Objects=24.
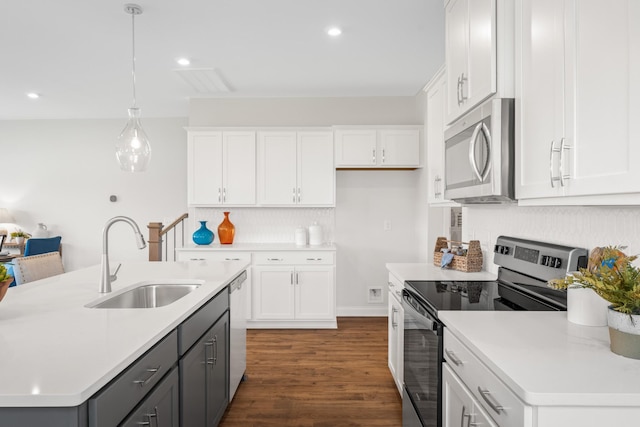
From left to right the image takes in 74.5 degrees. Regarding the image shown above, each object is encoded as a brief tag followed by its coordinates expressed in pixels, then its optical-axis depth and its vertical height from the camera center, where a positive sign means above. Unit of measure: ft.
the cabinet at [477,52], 5.96 +2.61
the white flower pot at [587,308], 4.79 -1.04
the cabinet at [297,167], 15.76 +1.88
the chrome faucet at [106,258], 6.92 -0.68
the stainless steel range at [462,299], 5.80 -1.25
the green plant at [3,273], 5.11 -0.70
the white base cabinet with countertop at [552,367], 3.17 -1.29
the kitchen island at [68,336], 3.37 -1.31
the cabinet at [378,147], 15.58 +2.61
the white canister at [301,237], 15.96 -0.75
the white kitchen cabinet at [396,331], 8.68 -2.51
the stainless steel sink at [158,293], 7.95 -1.46
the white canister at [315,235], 16.03 -0.68
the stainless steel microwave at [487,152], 5.93 +0.99
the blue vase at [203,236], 15.89 -0.72
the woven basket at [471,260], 9.04 -0.91
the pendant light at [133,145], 9.71 +1.66
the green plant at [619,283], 3.71 -0.60
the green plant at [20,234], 19.26 -0.81
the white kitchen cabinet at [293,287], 15.02 -2.50
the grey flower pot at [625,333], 3.72 -1.03
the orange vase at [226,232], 15.97 -0.57
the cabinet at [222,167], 15.72 +1.87
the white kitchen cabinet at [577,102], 3.69 +1.20
